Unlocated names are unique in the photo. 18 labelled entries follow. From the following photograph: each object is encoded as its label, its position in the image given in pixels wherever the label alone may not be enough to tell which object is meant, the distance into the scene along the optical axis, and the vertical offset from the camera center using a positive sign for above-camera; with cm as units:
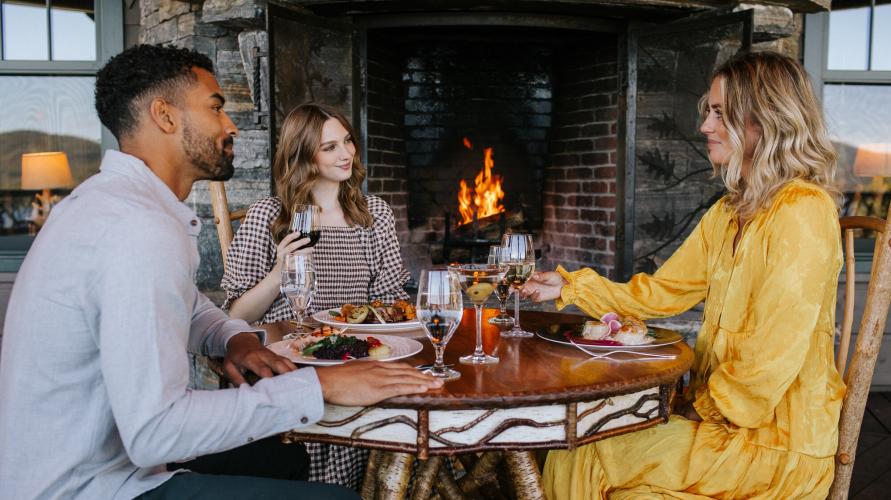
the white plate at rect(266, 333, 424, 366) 152 -32
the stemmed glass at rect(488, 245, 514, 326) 195 -24
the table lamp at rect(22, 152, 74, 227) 414 +8
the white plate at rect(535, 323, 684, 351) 172 -32
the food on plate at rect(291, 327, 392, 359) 156 -30
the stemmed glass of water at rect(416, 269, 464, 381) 145 -19
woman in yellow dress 170 -30
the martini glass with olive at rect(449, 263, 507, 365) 162 -18
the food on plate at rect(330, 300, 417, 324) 191 -29
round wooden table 139 -39
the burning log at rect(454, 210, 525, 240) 468 -19
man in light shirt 116 -29
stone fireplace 365 +51
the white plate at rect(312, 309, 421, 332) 185 -30
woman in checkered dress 257 -11
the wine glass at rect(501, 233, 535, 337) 197 -15
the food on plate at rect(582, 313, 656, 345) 175 -30
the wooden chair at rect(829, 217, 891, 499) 170 -34
